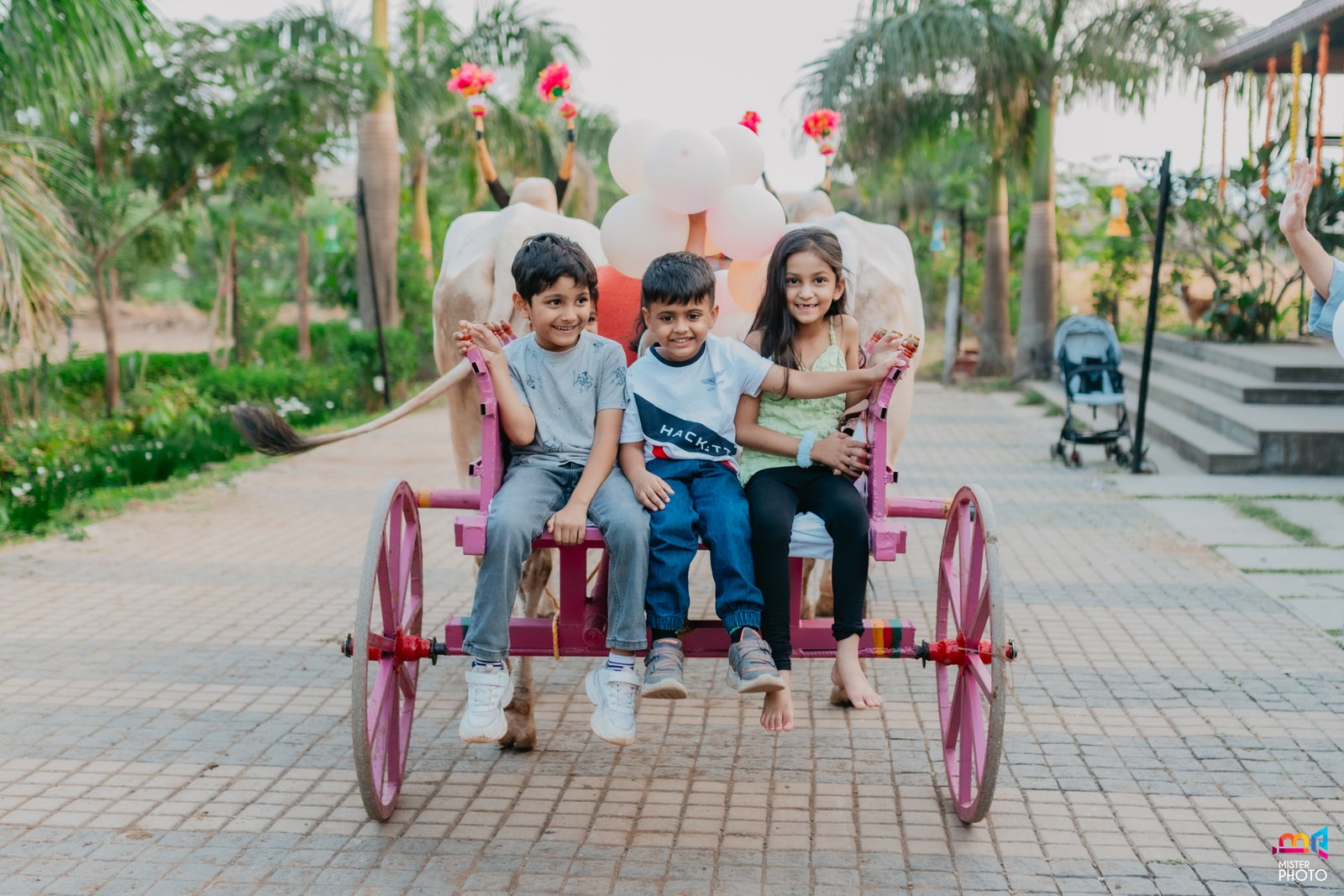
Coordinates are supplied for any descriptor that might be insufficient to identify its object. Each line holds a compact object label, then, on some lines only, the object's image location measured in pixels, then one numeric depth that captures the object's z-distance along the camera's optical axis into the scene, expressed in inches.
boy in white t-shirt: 143.0
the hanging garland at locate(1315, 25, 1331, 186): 508.1
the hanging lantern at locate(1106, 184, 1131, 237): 621.6
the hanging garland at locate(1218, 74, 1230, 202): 647.8
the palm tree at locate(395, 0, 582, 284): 800.3
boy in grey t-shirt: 142.3
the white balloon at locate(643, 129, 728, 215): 183.8
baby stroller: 464.4
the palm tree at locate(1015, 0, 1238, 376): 696.4
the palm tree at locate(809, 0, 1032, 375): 704.4
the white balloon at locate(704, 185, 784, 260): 190.2
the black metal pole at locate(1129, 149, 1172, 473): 425.1
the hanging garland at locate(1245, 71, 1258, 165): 642.8
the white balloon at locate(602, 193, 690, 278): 190.4
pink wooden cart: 141.2
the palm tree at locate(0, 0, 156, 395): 301.0
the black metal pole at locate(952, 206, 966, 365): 942.4
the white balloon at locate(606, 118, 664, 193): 200.8
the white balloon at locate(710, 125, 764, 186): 204.4
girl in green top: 146.3
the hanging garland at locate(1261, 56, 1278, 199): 582.9
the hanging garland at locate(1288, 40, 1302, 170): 526.9
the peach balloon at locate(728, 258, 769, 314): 197.2
